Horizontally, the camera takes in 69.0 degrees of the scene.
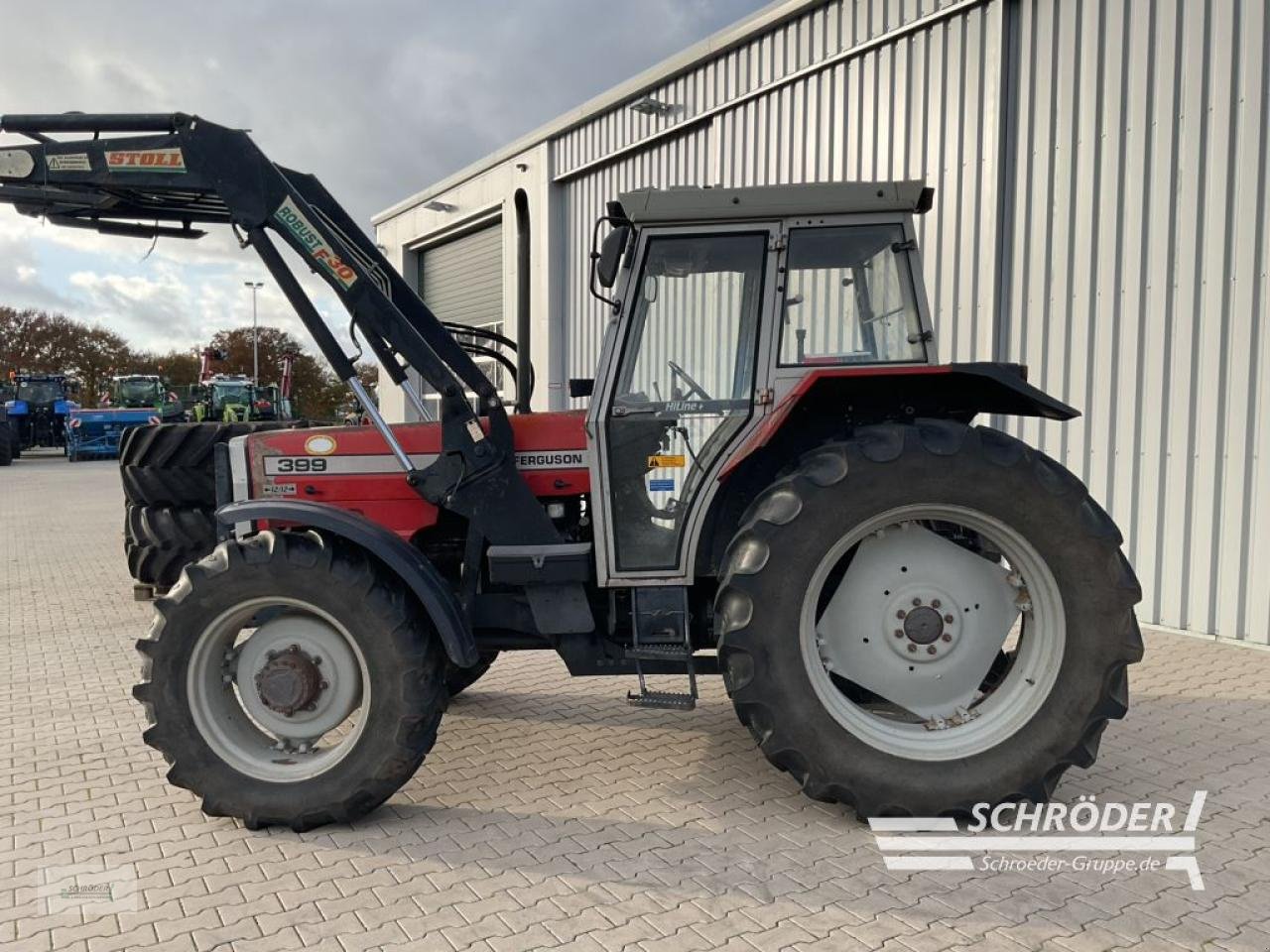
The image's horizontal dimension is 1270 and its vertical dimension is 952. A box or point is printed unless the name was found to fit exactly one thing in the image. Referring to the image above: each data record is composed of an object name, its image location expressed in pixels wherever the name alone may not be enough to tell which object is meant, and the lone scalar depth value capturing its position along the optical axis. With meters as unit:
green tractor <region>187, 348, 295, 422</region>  27.61
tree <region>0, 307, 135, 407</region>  46.31
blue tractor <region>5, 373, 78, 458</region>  31.38
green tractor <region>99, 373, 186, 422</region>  31.28
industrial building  6.09
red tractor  3.39
